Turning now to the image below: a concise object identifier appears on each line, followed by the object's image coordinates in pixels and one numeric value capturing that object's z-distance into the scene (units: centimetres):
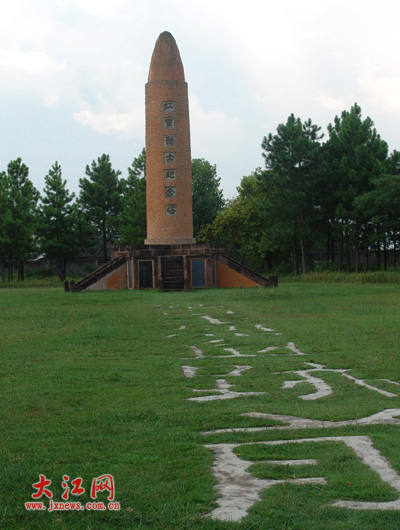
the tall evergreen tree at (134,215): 4397
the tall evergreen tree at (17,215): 3972
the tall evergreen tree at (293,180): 3647
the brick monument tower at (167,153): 2855
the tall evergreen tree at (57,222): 4378
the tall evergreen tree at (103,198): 4684
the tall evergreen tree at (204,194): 5406
